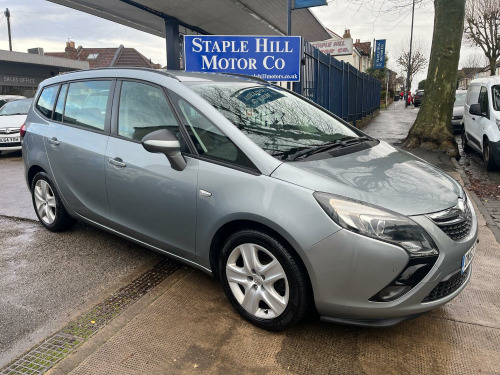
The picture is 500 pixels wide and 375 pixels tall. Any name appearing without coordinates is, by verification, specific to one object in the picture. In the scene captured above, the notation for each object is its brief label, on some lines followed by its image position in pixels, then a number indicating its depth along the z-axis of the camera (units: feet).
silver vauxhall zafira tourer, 7.60
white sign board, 54.03
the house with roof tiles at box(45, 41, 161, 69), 116.05
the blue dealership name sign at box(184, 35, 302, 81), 22.22
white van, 24.21
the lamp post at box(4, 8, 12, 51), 121.68
